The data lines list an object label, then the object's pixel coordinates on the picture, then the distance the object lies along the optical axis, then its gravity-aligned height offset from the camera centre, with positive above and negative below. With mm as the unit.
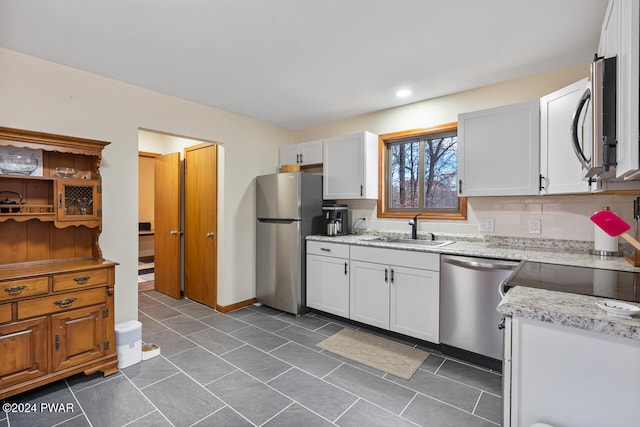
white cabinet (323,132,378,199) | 3625 +527
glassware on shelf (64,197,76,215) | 2426 +55
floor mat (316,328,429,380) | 2502 -1252
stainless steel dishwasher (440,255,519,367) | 2396 -757
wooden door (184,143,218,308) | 3969 -173
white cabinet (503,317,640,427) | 878 -508
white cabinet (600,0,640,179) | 890 +357
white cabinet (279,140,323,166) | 4086 +778
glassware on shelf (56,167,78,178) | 2418 +300
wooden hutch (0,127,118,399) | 2023 -412
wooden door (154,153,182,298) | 4465 -222
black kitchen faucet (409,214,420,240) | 3416 -175
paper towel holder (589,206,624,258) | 2309 -259
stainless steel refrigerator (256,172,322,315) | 3658 -254
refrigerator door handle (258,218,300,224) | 3711 -123
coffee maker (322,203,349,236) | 3779 -98
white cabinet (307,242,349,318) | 3346 -754
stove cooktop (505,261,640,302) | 1234 -330
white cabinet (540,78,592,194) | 2213 +487
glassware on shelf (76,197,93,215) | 2482 +60
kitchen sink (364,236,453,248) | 3038 -329
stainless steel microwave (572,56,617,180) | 1041 +327
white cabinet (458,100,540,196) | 2520 +514
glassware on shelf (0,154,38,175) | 2219 +340
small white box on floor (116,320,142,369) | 2508 -1093
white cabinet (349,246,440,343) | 2732 -759
